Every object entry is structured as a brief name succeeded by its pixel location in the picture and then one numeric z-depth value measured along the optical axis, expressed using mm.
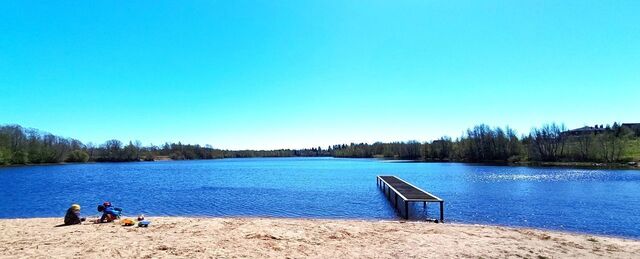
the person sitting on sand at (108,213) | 17078
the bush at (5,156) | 103750
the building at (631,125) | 169450
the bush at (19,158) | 113488
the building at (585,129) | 165325
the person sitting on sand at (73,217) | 16734
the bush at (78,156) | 144000
